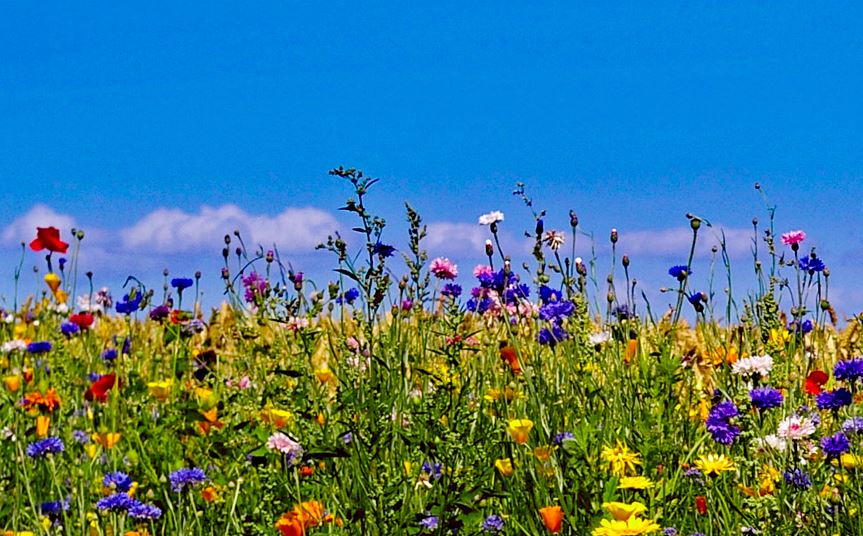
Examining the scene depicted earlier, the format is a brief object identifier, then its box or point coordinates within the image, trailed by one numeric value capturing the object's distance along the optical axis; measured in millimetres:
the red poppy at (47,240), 5258
